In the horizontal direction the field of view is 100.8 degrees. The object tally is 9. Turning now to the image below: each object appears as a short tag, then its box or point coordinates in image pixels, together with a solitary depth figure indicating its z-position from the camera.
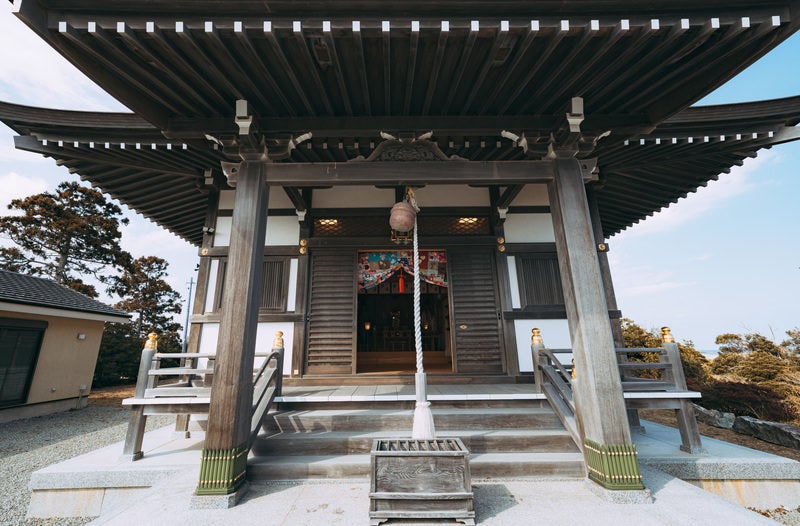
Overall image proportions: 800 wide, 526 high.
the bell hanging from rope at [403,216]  3.66
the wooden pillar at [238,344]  2.92
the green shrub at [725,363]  8.88
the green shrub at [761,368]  7.21
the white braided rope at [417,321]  3.22
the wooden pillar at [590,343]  2.95
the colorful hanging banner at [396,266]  6.16
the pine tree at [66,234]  14.38
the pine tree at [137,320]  13.76
